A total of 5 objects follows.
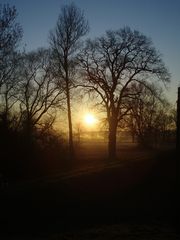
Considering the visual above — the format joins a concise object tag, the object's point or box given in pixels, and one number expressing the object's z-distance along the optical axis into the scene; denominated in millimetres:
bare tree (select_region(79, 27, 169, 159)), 27051
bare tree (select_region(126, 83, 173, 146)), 27799
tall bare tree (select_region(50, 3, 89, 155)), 24756
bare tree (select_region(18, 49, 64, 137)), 32424
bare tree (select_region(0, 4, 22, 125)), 17283
